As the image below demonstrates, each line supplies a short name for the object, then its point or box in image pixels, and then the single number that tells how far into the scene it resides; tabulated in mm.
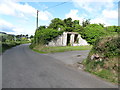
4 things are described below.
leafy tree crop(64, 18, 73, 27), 26762
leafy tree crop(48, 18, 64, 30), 23047
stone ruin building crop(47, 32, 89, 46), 20381
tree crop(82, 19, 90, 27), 41281
